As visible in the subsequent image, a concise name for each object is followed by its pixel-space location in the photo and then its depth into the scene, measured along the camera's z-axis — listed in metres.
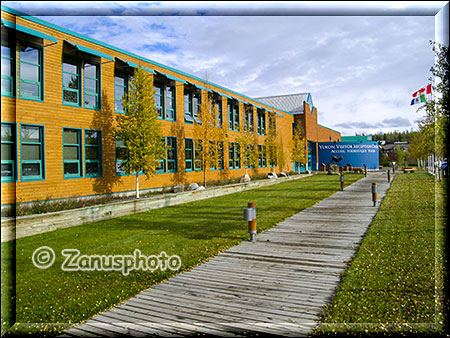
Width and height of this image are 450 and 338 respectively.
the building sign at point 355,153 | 52.62
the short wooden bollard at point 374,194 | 13.27
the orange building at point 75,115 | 11.78
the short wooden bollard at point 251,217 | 7.37
